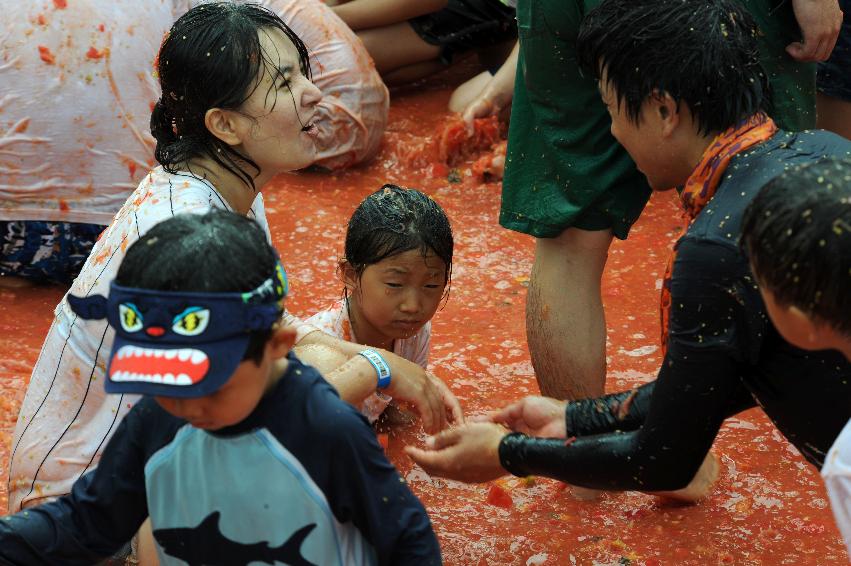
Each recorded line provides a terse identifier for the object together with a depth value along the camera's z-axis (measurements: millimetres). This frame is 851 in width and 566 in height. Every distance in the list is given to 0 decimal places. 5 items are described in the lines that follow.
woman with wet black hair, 5254
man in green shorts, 5895
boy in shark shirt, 3561
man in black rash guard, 4434
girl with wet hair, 6312
